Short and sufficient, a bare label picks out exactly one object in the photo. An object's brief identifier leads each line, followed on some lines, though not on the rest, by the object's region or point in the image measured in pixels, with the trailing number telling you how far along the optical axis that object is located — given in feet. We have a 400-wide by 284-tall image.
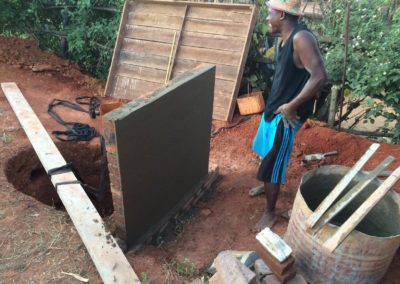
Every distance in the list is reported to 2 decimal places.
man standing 8.60
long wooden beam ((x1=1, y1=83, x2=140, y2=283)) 8.13
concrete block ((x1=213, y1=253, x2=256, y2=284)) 6.73
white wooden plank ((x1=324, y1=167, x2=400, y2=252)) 7.25
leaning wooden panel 17.37
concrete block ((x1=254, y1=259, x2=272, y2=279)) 7.63
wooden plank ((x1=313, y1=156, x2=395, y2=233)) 7.77
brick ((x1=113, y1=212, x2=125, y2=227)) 9.19
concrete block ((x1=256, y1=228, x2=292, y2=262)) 7.39
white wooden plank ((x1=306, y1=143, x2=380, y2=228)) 7.80
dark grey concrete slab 8.40
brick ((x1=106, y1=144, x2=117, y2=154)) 7.97
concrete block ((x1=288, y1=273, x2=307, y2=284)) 7.76
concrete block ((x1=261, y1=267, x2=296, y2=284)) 7.51
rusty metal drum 7.63
